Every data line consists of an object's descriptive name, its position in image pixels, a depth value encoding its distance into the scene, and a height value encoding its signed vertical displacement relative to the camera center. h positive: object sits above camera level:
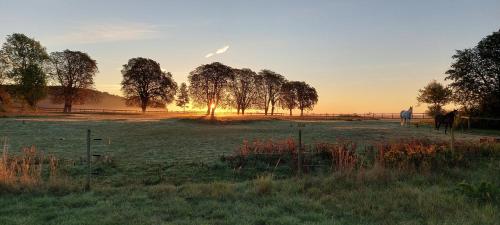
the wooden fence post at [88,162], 12.06 -1.77
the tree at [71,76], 85.31 +6.90
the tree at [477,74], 53.53 +5.73
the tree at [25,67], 70.88 +7.45
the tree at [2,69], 71.94 +6.81
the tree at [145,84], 91.69 +6.06
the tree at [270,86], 113.50 +7.56
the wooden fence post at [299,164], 13.29 -1.68
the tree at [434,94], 84.00 +4.52
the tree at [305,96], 120.62 +5.12
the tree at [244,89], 107.49 +6.22
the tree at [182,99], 119.69 +3.64
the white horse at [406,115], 58.11 +0.07
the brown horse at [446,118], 40.64 -0.22
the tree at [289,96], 116.69 +5.09
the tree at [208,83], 91.00 +6.51
